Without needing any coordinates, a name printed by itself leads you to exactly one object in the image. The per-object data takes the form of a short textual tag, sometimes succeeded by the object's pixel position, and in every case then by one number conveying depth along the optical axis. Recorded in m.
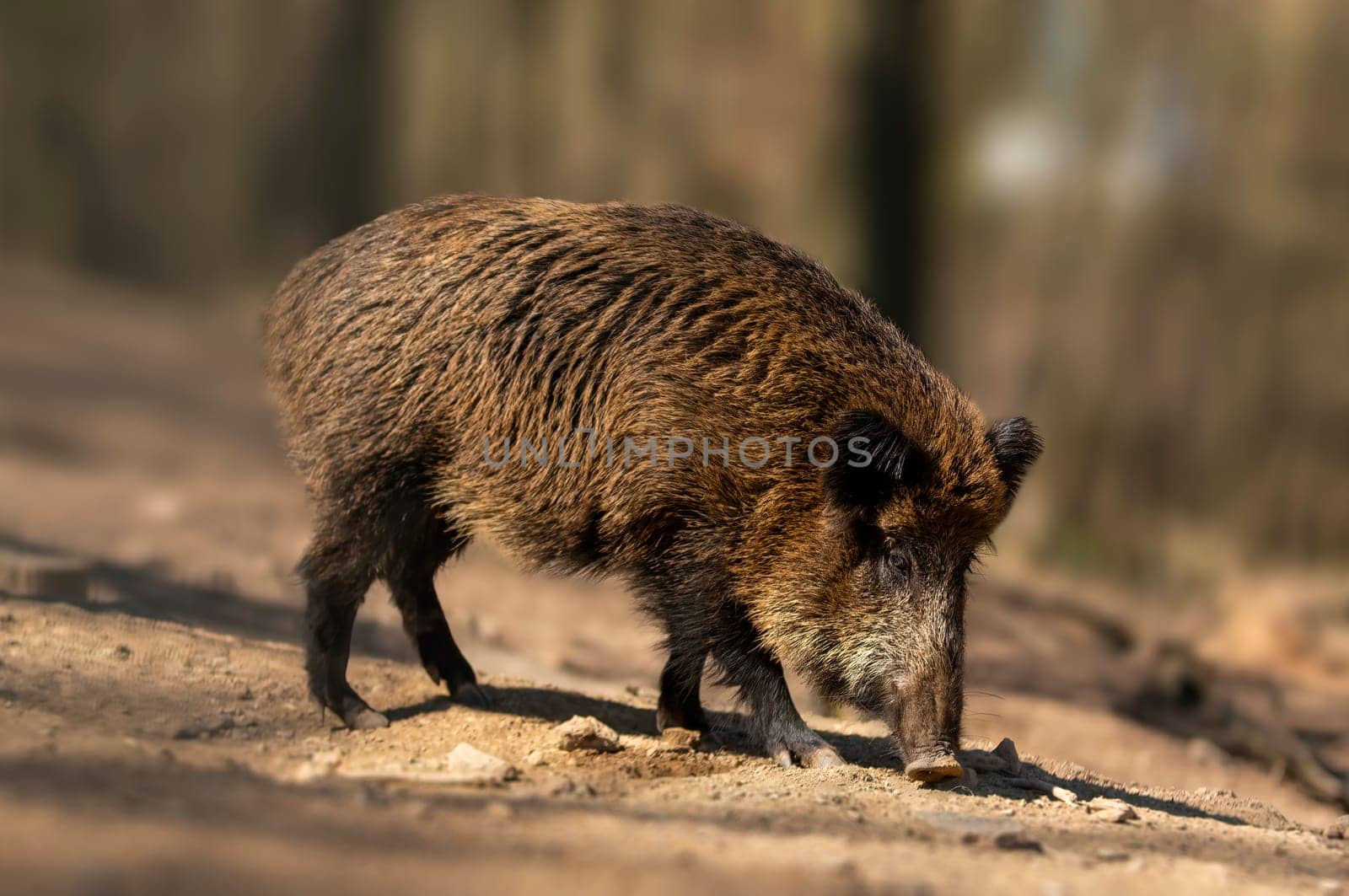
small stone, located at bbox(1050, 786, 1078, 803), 9.62
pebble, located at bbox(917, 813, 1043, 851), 7.85
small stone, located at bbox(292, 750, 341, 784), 8.08
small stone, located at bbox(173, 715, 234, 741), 8.84
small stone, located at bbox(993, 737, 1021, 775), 10.33
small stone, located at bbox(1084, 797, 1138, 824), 9.09
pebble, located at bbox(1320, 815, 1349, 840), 9.91
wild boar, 10.09
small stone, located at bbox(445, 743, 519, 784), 8.37
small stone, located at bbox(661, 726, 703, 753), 10.54
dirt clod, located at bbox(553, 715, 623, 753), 9.74
